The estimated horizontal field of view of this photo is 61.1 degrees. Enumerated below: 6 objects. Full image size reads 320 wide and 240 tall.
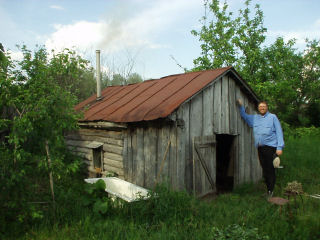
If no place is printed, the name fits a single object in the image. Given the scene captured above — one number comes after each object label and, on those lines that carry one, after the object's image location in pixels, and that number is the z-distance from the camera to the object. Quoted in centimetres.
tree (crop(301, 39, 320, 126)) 2441
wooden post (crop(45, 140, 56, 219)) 502
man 641
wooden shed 660
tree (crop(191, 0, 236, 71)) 1418
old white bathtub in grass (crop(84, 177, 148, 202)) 593
